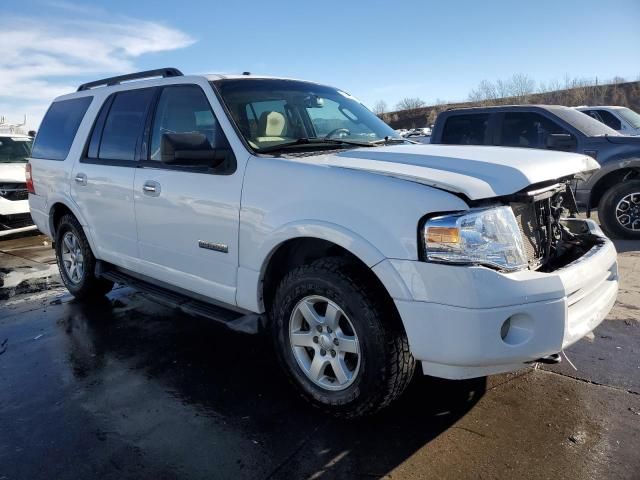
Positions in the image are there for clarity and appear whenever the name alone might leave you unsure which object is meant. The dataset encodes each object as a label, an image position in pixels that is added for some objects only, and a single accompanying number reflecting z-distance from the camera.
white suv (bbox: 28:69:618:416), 2.41
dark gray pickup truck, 7.04
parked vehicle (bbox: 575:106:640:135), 11.09
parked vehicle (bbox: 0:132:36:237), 8.55
